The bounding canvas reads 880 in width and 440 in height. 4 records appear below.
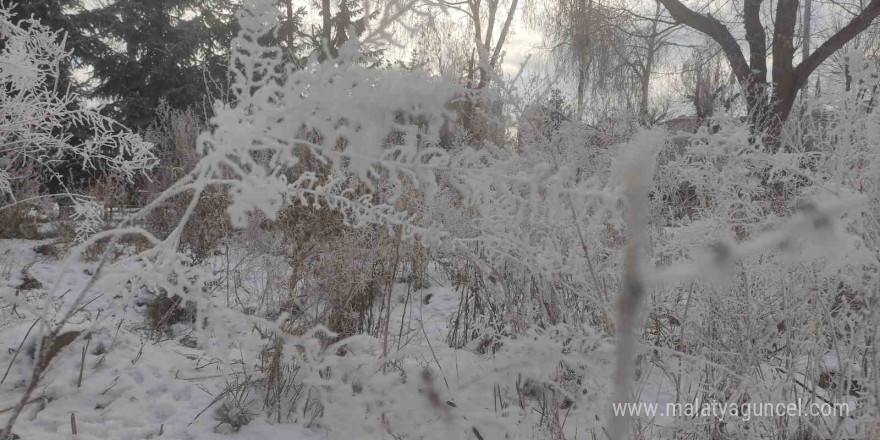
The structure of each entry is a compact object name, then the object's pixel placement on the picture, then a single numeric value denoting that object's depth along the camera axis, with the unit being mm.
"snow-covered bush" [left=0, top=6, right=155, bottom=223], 2432
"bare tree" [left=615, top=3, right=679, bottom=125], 8588
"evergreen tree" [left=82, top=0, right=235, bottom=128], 12273
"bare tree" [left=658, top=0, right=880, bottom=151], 6520
